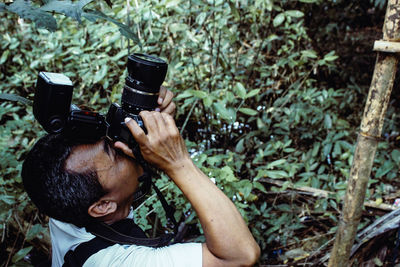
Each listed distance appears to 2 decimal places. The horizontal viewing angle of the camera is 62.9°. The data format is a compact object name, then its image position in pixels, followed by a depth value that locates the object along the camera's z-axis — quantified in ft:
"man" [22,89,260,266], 3.61
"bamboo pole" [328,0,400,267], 5.03
